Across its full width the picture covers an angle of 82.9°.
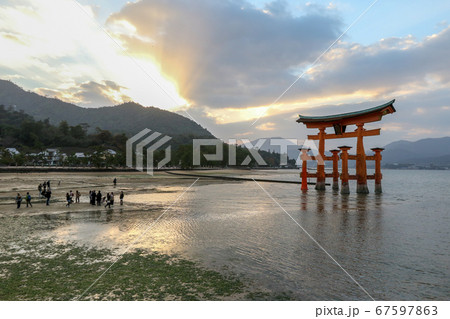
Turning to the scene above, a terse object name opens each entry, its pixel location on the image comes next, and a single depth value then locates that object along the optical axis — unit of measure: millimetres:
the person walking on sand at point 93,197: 24338
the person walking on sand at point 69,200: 22891
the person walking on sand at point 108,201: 23133
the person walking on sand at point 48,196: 23778
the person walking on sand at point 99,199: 24141
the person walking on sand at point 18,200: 21688
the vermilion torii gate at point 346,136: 33697
